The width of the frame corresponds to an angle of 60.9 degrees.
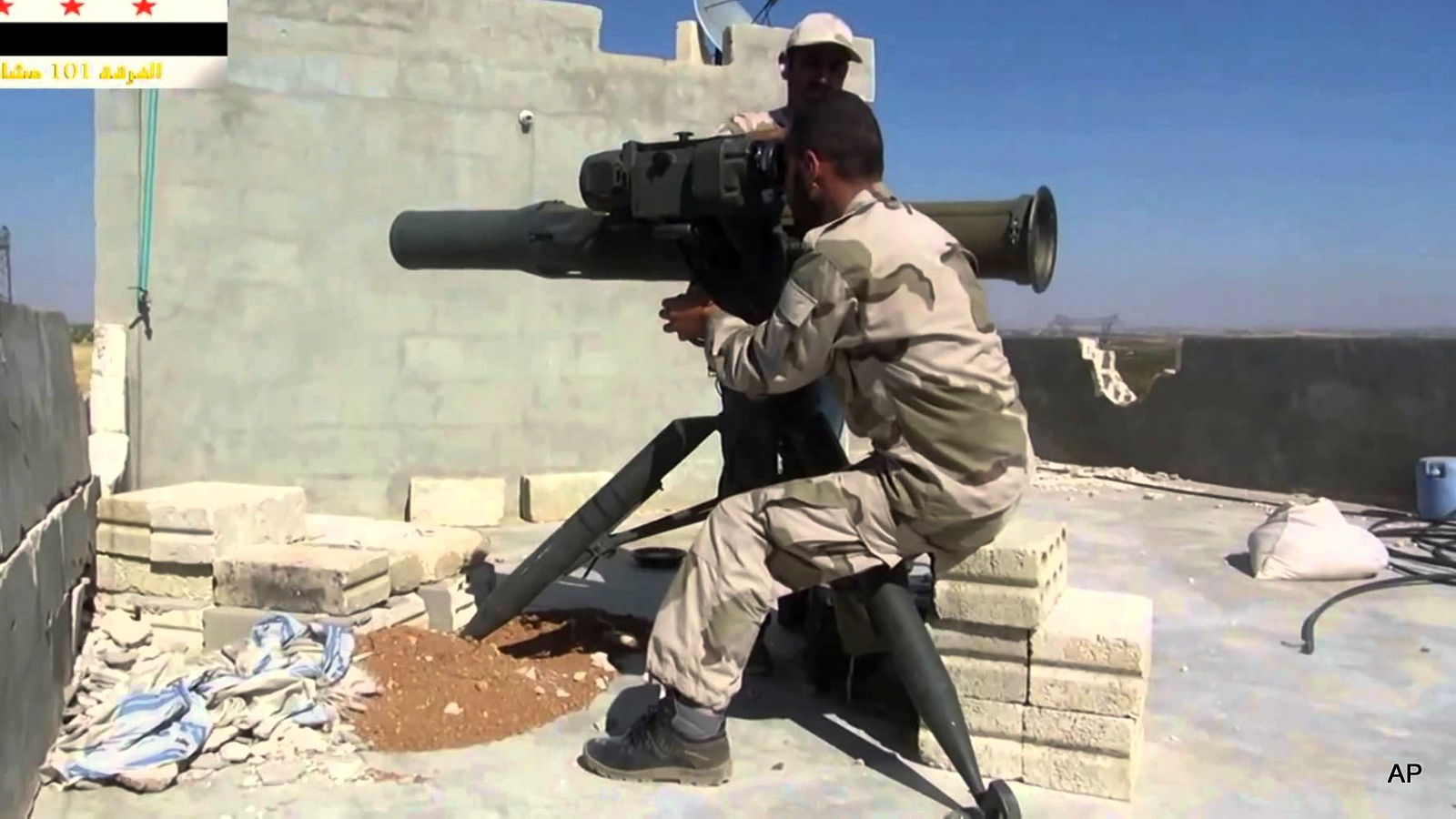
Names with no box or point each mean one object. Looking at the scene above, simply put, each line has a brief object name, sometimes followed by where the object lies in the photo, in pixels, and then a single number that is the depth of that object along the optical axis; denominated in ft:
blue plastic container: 24.47
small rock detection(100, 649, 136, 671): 12.73
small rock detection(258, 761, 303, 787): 9.89
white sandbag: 18.51
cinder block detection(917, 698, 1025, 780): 10.23
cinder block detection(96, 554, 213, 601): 14.25
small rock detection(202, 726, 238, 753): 10.30
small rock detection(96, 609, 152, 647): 13.42
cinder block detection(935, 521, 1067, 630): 9.98
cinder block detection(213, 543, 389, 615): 12.96
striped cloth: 9.87
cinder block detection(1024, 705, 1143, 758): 9.84
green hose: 20.72
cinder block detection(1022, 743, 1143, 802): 9.89
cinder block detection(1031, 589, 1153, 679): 9.86
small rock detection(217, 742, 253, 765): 10.20
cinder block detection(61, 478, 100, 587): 12.62
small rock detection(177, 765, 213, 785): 9.86
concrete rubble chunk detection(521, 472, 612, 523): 23.29
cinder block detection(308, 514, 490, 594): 14.15
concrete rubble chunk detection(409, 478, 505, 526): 22.59
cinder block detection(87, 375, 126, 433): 20.26
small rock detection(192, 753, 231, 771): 10.07
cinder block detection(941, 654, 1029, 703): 10.18
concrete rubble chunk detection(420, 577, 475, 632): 14.11
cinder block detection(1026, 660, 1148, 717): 9.83
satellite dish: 25.94
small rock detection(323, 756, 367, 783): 10.02
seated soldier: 9.38
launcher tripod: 9.41
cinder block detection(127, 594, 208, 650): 13.80
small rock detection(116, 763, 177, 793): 9.60
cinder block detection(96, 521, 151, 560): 14.42
